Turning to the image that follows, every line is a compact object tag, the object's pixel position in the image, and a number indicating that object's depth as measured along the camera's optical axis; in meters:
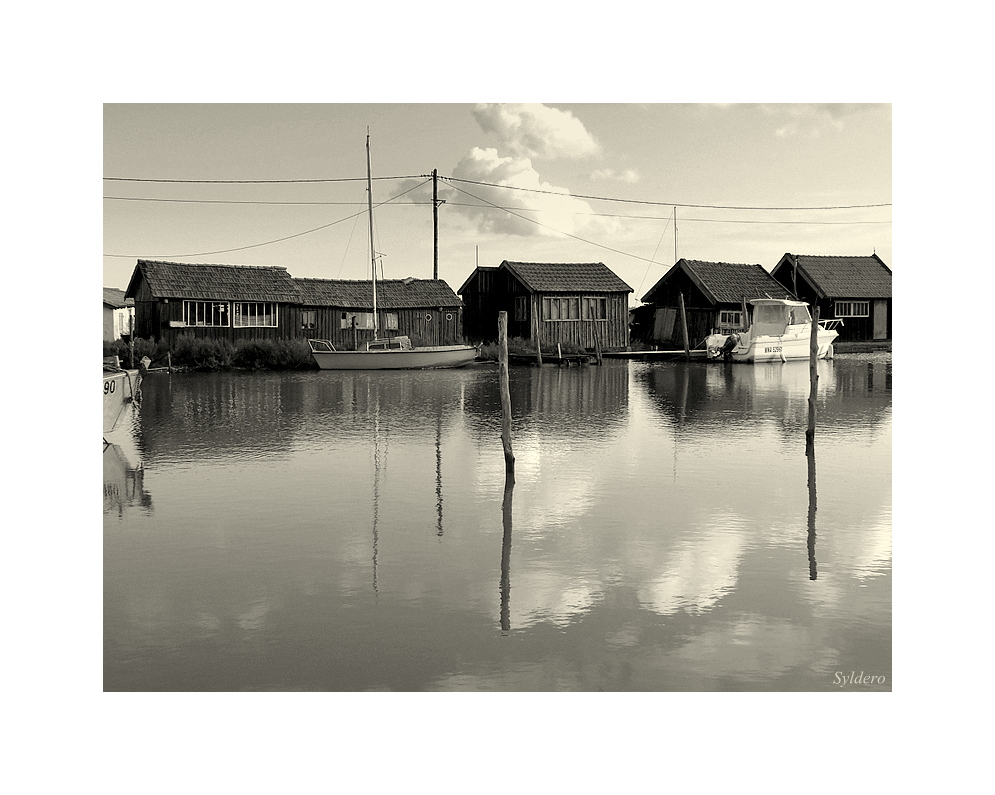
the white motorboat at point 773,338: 40.41
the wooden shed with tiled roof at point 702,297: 47.88
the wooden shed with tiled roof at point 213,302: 38.38
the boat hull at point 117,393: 16.88
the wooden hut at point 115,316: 44.12
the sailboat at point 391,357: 36.62
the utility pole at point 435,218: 35.45
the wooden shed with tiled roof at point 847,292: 51.56
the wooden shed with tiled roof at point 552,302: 44.84
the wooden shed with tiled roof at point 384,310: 42.50
